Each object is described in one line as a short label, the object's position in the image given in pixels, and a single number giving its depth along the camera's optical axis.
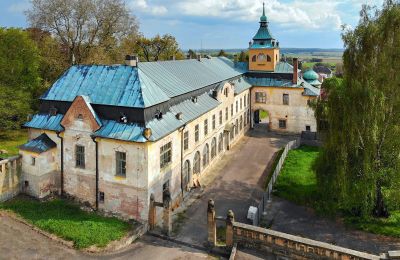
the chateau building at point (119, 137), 24.81
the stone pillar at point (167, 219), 23.80
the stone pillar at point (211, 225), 22.30
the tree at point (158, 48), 66.31
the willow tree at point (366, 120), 21.64
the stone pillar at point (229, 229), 21.09
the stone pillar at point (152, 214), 24.64
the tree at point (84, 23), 46.71
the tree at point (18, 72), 38.68
